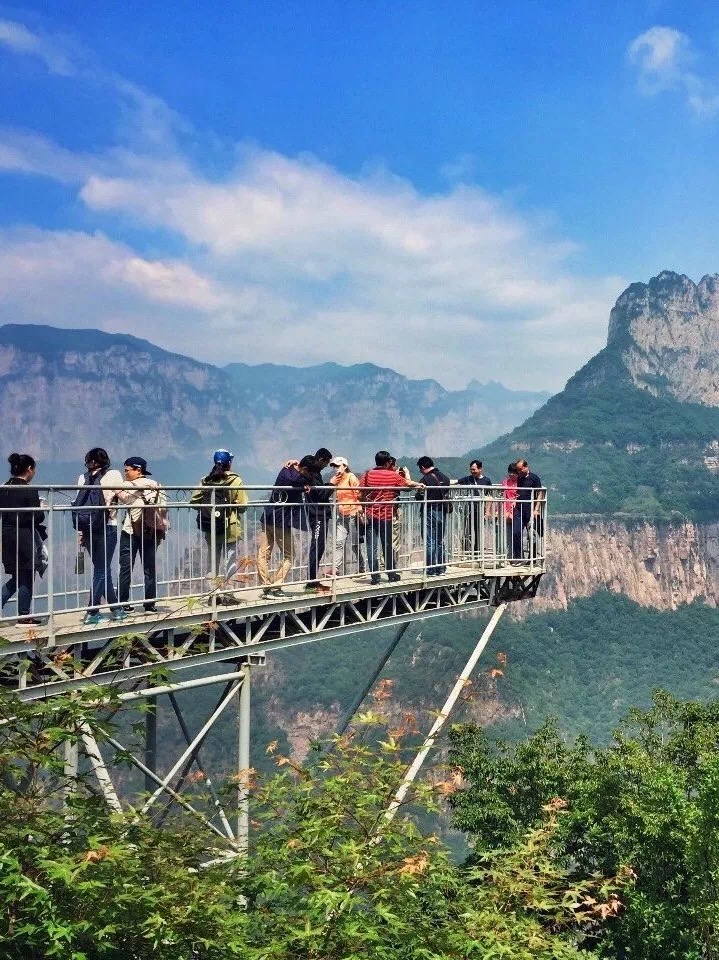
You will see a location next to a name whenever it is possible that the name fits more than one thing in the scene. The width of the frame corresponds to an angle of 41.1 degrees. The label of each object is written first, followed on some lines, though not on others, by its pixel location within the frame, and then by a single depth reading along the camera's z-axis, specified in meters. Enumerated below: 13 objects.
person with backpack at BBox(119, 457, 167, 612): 9.35
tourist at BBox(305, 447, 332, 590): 11.63
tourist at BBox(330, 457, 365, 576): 12.39
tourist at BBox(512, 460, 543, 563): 15.62
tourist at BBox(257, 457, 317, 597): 11.11
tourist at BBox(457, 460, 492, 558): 15.20
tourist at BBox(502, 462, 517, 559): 15.58
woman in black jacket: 8.34
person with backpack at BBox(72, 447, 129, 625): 8.98
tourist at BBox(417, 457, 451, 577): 14.05
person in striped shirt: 12.85
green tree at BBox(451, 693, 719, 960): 16.28
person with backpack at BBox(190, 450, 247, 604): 10.21
